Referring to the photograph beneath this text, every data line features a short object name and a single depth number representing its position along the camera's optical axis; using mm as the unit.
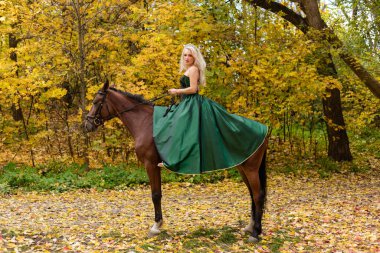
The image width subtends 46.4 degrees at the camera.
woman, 5754
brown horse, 6070
